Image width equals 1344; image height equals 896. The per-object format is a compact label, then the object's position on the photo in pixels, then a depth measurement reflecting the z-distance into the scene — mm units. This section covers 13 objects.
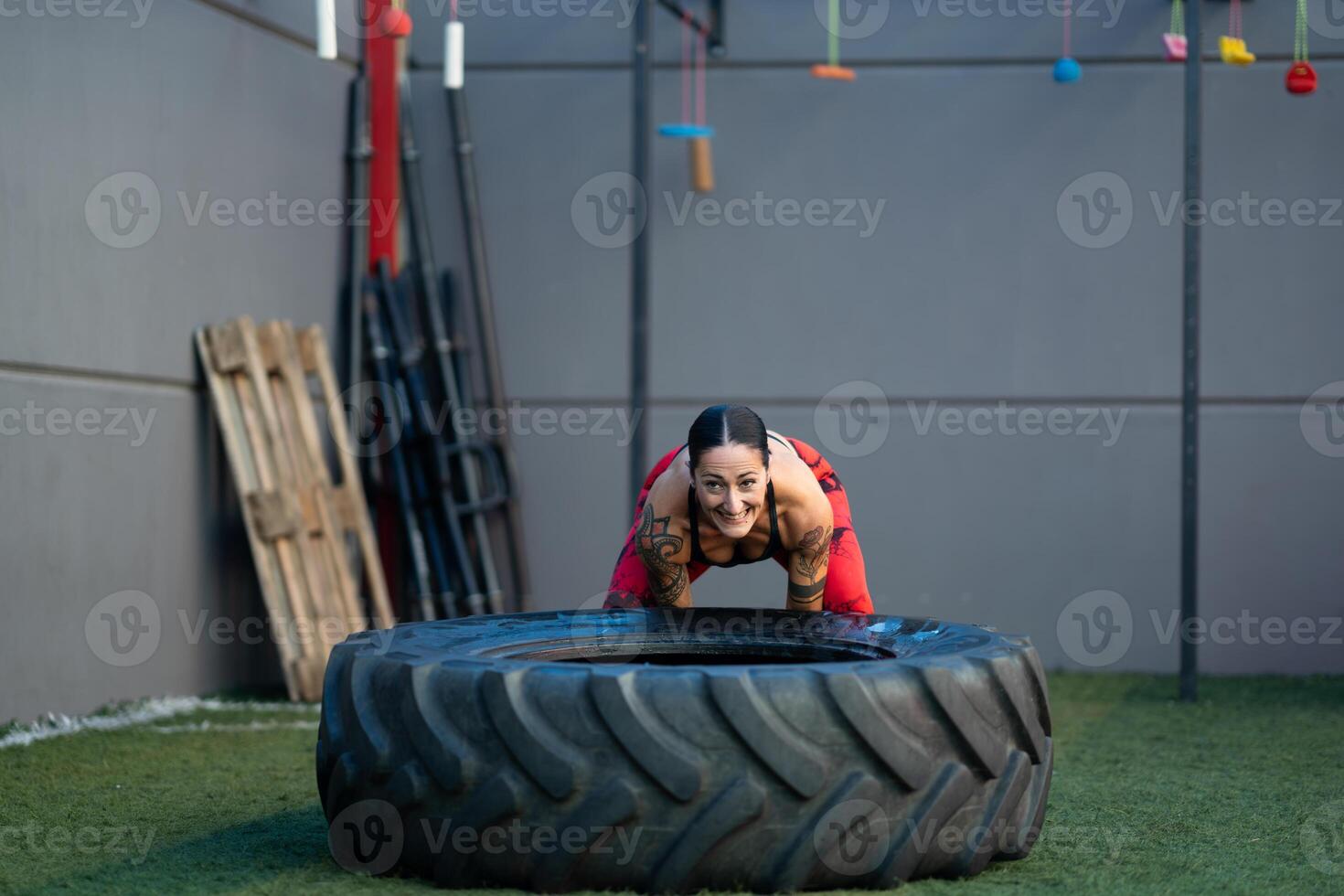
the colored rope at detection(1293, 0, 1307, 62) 10102
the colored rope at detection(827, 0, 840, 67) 10609
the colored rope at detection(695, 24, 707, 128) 10812
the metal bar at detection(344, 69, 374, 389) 10602
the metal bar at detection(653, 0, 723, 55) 10711
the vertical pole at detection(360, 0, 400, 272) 10906
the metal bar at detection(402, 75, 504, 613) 10586
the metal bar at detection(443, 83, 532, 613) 10875
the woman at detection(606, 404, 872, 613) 5383
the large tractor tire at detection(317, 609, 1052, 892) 4004
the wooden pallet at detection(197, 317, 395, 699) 8898
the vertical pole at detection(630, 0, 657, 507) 8812
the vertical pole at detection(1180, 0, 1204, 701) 8953
